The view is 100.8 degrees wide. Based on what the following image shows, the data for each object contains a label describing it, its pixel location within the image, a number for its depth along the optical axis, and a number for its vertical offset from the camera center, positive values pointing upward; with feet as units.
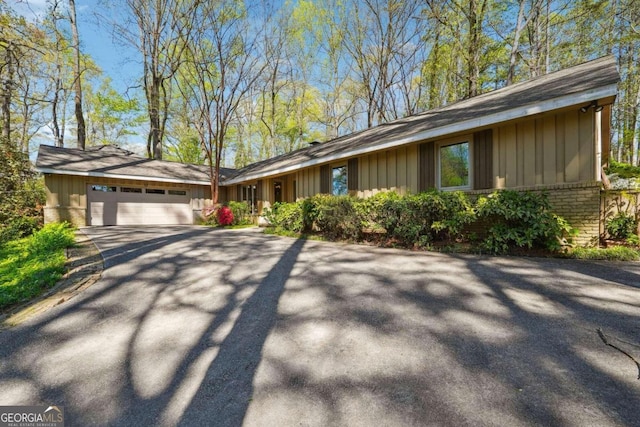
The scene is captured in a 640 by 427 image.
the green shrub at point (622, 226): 16.84 -1.10
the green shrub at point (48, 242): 19.34 -2.24
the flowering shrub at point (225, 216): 41.83 -0.62
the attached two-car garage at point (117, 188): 39.27 +4.21
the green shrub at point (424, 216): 18.94 -0.42
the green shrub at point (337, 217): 23.47 -0.52
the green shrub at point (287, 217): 28.86 -0.59
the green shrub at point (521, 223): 16.48 -0.85
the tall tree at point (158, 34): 44.42 +32.58
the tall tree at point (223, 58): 42.93 +26.62
